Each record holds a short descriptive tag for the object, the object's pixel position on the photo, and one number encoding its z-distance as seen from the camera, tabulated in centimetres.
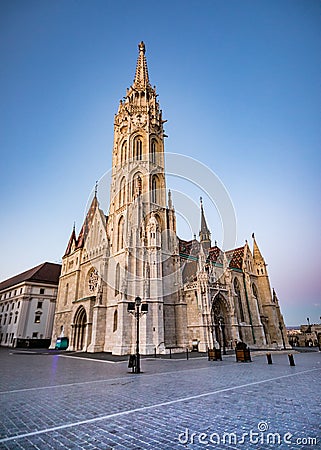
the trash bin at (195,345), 2632
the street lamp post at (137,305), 1217
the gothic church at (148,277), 2622
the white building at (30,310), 3956
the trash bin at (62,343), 3244
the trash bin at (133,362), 1241
